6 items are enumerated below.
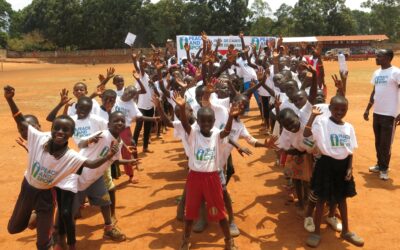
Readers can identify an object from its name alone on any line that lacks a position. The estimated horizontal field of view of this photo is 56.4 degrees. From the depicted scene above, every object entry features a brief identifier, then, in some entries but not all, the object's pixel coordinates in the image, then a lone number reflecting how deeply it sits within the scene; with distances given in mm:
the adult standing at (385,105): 6066
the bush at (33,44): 56625
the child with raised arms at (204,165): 3852
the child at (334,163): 4086
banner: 17144
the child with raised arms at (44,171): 3512
